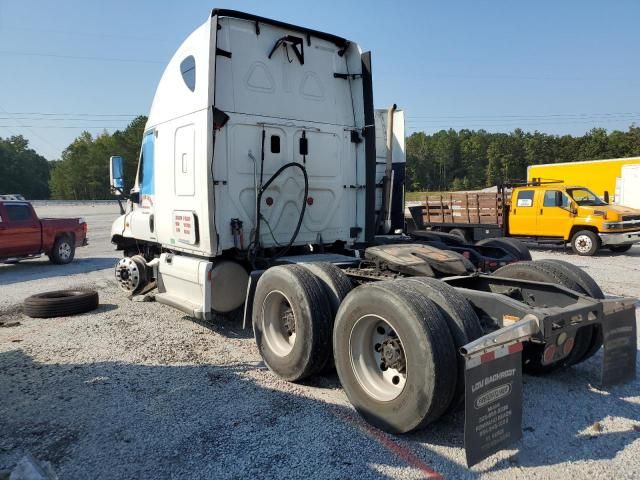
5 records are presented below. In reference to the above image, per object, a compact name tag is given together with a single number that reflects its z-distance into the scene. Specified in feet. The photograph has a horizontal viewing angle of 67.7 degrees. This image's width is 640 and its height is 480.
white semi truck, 10.38
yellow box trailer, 69.21
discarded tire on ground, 23.47
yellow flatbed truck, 45.42
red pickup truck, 40.11
